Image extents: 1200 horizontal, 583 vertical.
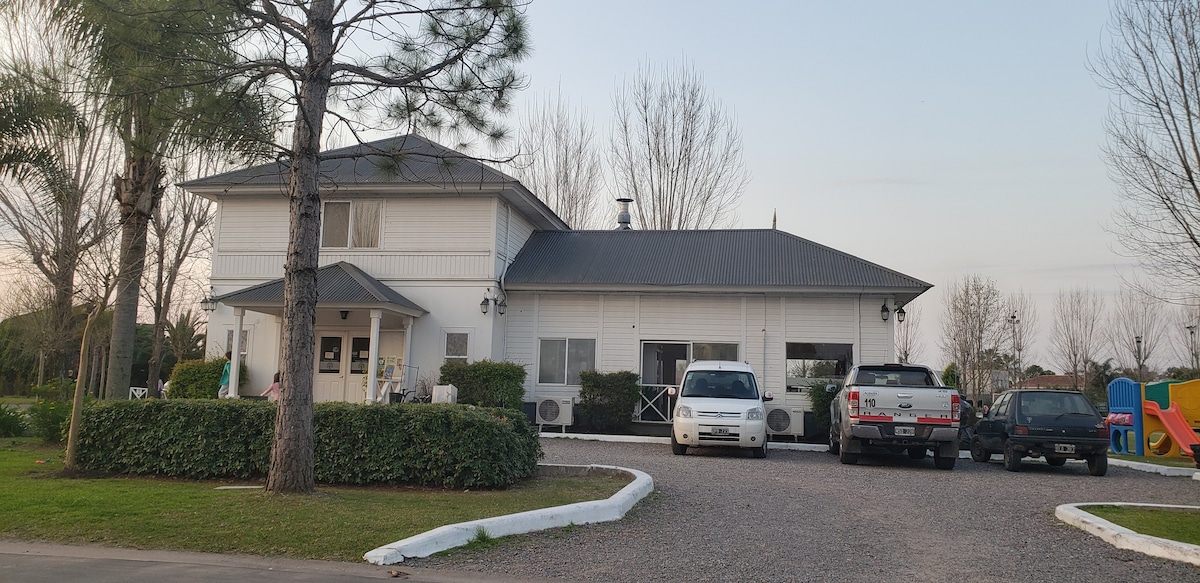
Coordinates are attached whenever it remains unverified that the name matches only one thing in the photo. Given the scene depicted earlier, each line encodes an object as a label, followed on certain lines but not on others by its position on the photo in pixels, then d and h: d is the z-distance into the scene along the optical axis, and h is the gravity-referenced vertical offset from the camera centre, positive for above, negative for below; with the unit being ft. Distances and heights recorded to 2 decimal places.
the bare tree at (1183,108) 53.93 +18.49
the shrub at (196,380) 67.46 -0.44
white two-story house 67.97 +6.89
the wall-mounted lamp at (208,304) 69.62 +5.60
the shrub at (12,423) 54.49 -3.39
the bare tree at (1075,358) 126.52 +6.30
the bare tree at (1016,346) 124.06 +7.69
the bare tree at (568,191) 124.36 +27.53
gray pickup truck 46.50 -1.15
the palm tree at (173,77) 29.86 +10.30
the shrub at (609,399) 66.74 -0.87
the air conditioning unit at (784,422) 64.03 -2.11
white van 50.80 -1.57
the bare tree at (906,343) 118.11 +7.64
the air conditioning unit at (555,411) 65.92 -1.88
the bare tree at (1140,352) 120.40 +7.15
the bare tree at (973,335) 121.08 +8.80
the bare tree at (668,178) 120.26 +28.79
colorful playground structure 57.47 -0.73
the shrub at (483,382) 64.13 +0.09
